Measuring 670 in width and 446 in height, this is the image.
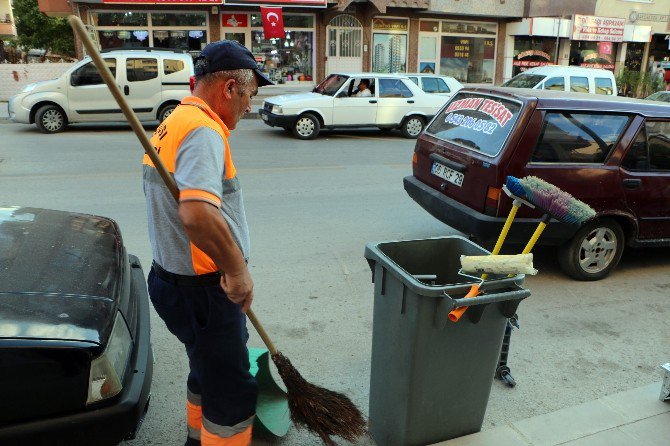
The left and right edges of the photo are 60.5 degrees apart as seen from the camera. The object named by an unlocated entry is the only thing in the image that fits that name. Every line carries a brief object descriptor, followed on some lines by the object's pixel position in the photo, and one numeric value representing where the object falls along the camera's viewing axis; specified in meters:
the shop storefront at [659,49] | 28.52
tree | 31.47
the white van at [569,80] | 15.36
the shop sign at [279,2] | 19.97
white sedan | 12.91
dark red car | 4.83
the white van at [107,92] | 12.57
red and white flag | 20.41
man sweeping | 1.98
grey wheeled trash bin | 2.48
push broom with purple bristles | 2.70
